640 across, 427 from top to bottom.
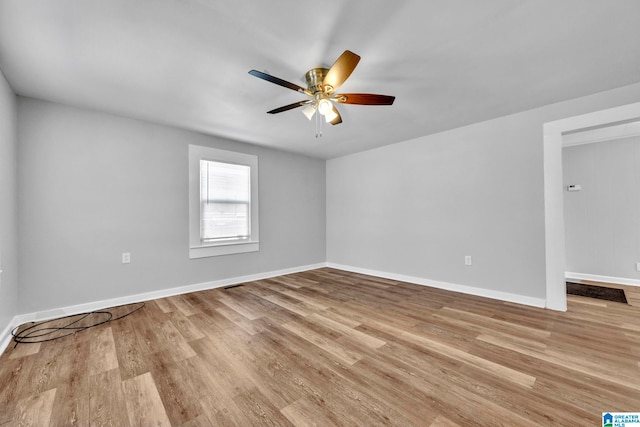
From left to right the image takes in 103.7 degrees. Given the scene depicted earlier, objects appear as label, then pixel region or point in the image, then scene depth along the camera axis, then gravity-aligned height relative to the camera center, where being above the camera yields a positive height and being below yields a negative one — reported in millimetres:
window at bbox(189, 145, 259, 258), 3814 +259
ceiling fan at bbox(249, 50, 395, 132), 1812 +1055
